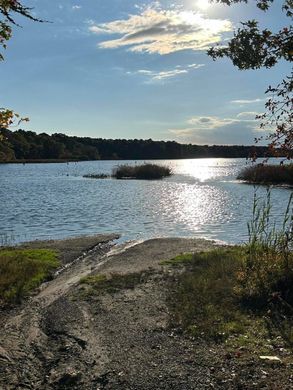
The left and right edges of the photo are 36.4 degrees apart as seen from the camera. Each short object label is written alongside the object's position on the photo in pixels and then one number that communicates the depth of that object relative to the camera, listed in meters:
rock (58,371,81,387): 7.14
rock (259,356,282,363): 7.39
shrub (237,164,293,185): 56.19
